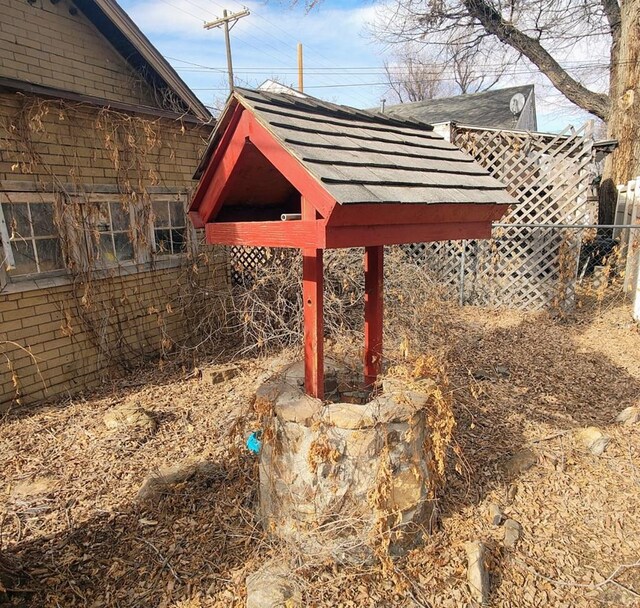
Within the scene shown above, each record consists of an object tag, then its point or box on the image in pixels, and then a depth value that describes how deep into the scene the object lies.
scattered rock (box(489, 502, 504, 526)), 2.72
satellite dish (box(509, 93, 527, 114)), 11.16
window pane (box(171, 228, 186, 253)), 6.19
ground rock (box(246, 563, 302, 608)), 2.13
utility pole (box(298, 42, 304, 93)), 19.38
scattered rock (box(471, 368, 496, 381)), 4.77
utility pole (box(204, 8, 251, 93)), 14.17
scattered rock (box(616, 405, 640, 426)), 3.79
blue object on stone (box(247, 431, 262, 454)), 3.18
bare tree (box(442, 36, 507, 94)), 13.02
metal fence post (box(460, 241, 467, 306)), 7.11
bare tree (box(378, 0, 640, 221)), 8.94
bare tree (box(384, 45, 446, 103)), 30.47
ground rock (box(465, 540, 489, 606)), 2.25
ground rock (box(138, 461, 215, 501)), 3.04
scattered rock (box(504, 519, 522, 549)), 2.57
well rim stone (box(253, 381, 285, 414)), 2.43
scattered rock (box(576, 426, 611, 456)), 3.38
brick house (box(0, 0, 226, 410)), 4.34
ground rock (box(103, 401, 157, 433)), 3.95
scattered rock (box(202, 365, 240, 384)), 4.98
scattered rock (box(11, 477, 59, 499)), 3.12
